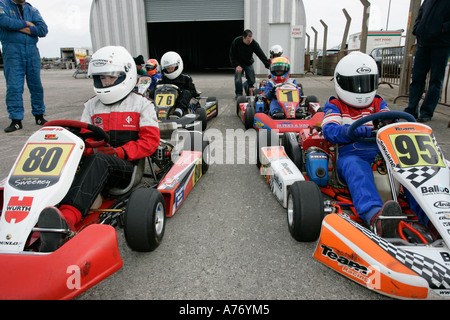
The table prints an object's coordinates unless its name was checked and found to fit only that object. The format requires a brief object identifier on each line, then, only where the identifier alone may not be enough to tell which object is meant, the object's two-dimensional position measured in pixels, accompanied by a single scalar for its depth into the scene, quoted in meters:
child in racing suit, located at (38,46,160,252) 2.18
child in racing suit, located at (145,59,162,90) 7.05
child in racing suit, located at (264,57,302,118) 5.29
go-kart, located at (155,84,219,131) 4.91
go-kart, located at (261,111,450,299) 1.47
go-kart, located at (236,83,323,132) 4.30
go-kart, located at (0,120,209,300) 1.43
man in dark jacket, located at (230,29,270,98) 7.07
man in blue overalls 4.94
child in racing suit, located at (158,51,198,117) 5.54
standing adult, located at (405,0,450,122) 4.51
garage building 14.87
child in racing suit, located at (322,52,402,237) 2.16
